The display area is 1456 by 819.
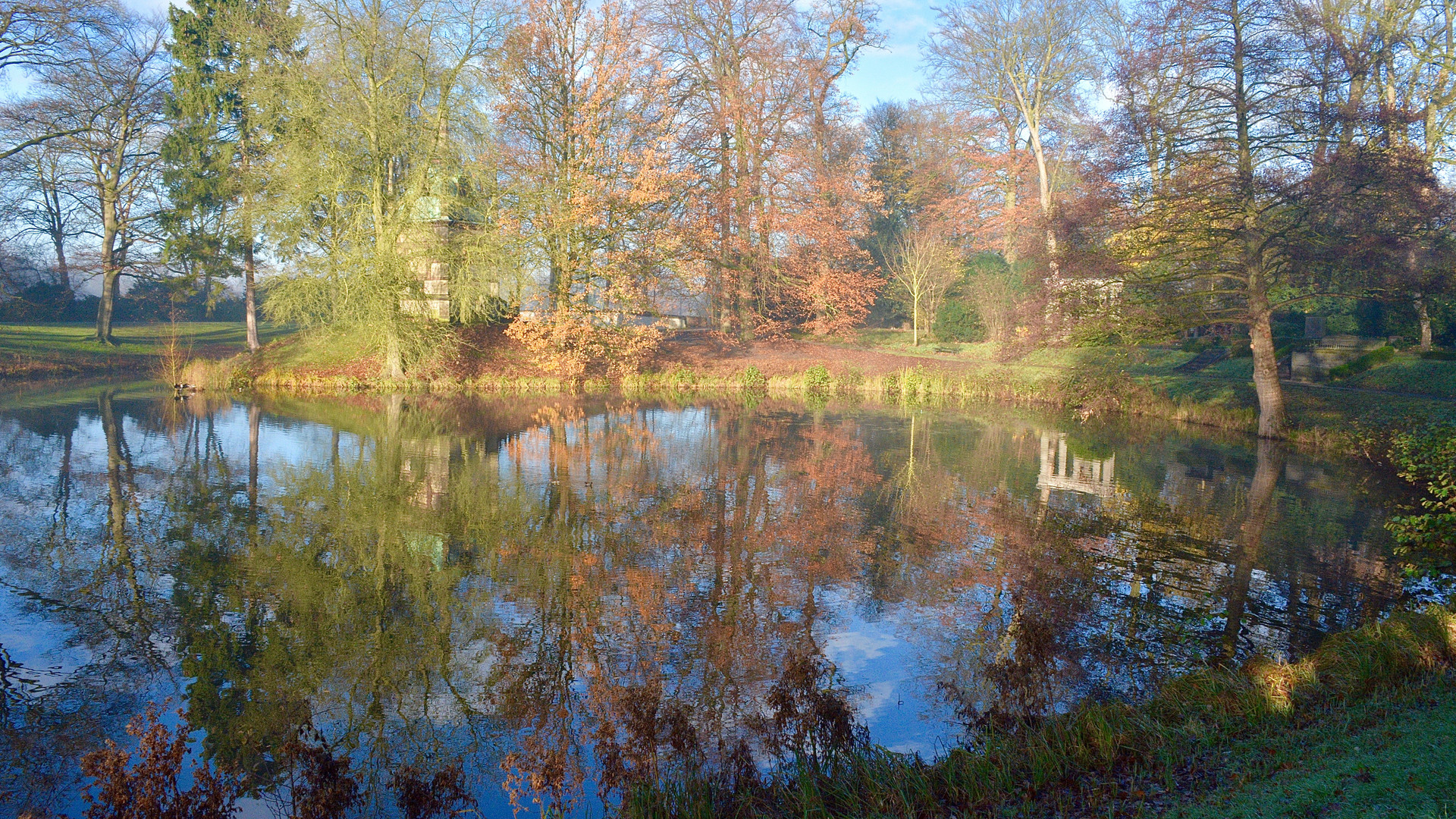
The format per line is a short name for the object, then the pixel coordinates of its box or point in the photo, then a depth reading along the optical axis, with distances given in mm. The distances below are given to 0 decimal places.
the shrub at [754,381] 26844
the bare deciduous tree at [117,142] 26188
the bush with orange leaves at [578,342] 23547
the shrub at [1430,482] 8095
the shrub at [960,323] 33250
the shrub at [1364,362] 19391
